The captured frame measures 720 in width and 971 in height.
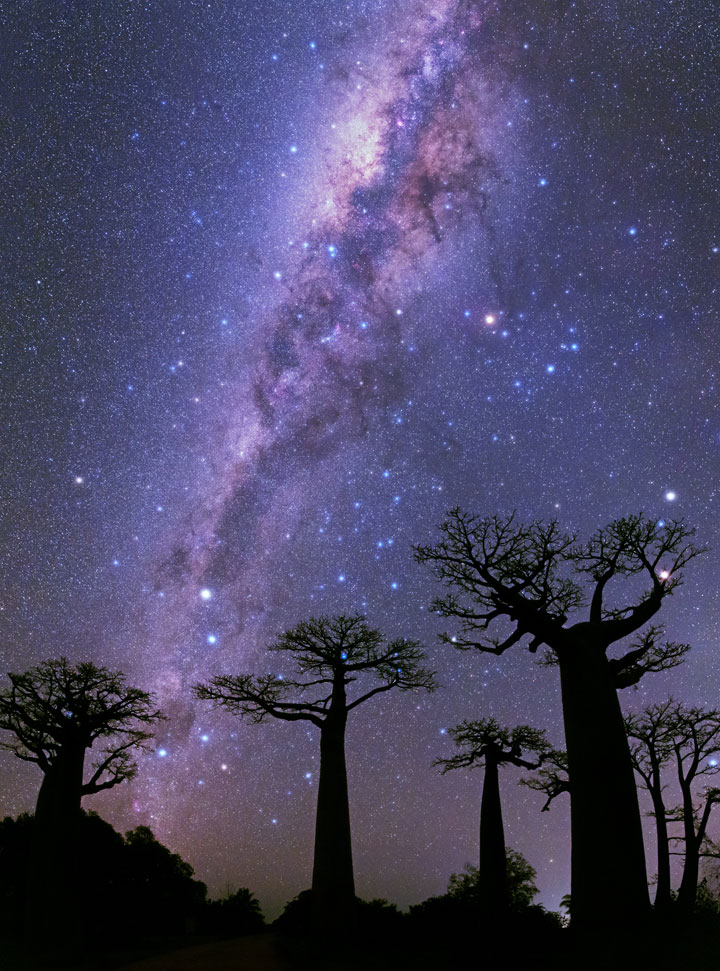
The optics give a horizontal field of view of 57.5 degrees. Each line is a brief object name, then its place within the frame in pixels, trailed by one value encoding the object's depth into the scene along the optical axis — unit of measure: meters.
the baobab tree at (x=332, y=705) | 14.05
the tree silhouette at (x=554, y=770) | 16.41
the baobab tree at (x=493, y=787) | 14.46
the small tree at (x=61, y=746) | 14.45
